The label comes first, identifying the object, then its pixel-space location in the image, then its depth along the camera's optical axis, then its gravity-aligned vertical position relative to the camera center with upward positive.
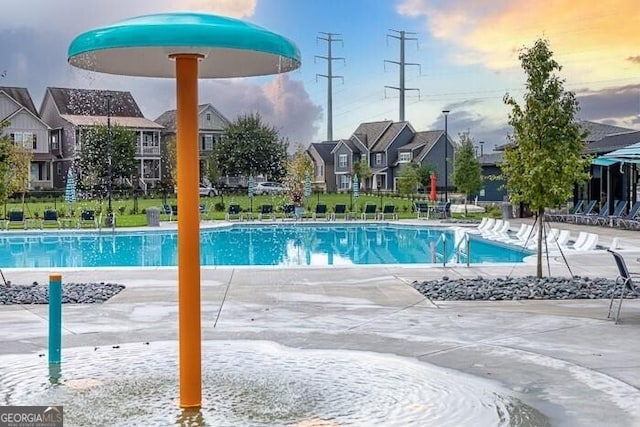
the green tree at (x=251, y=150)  67.81 +3.71
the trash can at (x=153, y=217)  30.83 -1.10
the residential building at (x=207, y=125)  69.31 +6.21
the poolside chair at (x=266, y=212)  35.66 -1.04
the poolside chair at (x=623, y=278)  9.90 -1.18
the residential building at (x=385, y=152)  71.38 +3.89
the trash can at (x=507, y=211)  34.56 -0.97
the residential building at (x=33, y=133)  59.44 +4.66
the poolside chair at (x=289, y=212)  36.51 -1.08
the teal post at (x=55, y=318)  7.46 -1.30
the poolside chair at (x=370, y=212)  36.66 -1.08
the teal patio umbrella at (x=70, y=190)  33.83 +0.02
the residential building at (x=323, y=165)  83.05 +2.85
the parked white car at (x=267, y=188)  64.68 +0.21
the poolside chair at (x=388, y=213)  36.25 -1.14
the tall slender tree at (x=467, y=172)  39.06 +0.97
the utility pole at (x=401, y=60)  91.62 +16.20
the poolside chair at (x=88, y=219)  31.39 -1.22
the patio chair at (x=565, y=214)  32.44 -1.07
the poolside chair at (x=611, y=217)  28.83 -1.04
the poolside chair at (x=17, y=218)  30.30 -1.12
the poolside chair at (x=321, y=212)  36.34 -1.07
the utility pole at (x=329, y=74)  93.14 +14.60
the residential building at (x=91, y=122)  62.34 +5.88
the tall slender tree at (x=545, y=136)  13.02 +0.95
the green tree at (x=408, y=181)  53.91 +0.69
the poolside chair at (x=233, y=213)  36.03 -1.10
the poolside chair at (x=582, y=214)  31.34 -1.01
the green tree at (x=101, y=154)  57.78 +2.86
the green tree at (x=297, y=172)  46.03 +1.16
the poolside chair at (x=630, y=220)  26.88 -1.09
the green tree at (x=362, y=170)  71.00 +1.99
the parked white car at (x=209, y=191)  61.46 -0.05
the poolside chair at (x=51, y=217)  31.50 -1.12
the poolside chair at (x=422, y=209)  36.97 -0.94
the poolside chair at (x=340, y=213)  35.97 -1.10
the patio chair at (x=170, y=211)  35.28 -0.99
